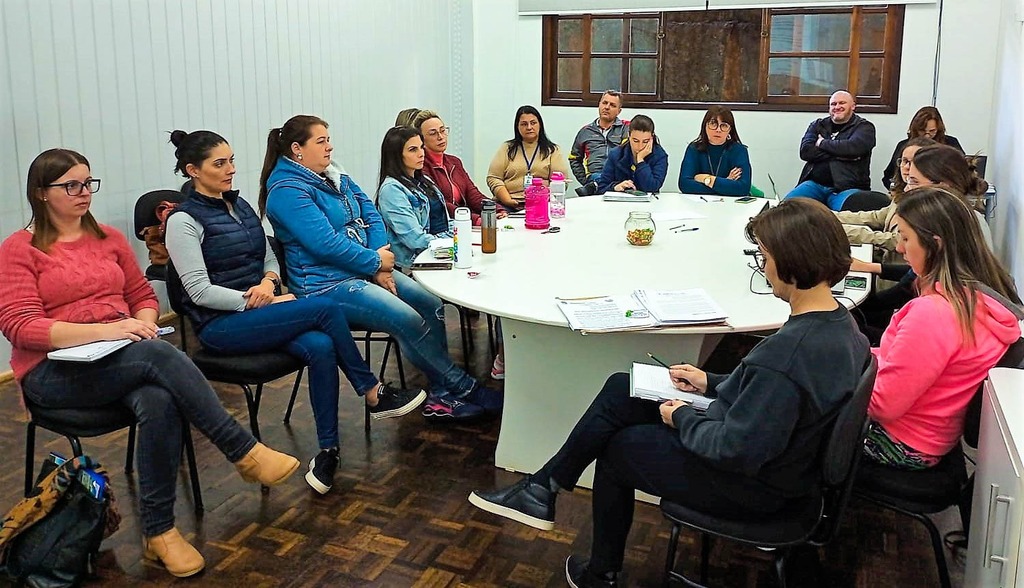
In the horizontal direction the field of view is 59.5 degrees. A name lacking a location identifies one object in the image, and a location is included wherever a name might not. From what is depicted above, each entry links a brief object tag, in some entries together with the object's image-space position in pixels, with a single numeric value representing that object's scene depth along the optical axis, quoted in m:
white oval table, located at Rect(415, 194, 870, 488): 2.83
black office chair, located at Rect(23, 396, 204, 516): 2.57
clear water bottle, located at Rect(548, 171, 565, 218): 4.55
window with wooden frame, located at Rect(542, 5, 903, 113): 6.53
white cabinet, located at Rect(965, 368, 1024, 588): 1.69
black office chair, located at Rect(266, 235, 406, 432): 3.48
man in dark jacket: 6.14
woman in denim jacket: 3.92
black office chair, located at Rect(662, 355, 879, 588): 1.92
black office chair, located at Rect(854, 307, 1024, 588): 2.18
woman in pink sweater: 2.54
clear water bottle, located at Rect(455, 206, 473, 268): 3.30
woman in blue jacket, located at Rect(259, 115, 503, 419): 3.36
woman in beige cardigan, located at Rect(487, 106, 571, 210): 5.93
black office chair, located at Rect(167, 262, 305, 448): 2.97
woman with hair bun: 3.01
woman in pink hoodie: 2.14
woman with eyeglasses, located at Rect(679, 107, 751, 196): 5.90
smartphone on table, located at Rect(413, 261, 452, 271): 3.36
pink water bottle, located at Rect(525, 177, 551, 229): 4.21
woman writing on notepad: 1.90
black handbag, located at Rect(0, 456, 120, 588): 2.43
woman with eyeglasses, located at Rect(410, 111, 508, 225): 4.57
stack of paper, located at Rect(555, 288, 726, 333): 2.58
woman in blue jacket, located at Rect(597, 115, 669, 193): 5.72
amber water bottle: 3.52
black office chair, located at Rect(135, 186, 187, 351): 4.59
